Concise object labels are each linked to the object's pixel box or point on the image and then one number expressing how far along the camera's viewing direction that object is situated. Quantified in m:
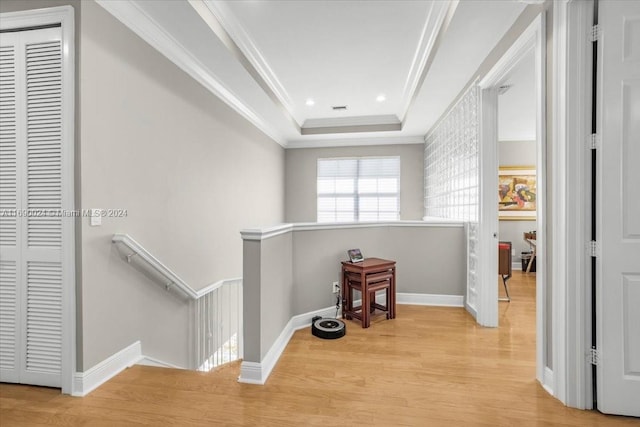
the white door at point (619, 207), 1.59
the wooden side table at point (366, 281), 2.92
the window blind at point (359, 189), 6.02
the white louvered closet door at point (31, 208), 1.89
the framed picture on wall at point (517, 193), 6.24
